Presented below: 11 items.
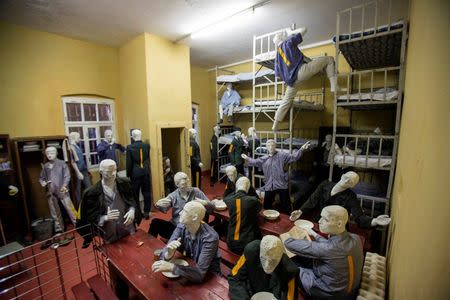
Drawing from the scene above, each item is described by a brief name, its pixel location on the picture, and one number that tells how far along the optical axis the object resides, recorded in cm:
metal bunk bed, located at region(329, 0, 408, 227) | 293
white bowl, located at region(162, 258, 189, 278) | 183
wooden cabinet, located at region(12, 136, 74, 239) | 398
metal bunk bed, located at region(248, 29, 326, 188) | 432
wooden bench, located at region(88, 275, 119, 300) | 201
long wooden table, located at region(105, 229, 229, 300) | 166
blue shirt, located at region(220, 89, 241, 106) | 668
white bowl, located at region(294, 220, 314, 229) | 264
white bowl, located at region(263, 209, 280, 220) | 292
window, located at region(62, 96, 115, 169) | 498
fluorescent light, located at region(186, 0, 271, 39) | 380
